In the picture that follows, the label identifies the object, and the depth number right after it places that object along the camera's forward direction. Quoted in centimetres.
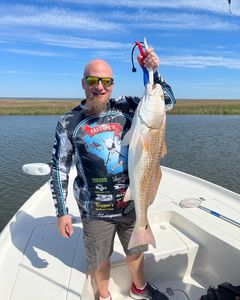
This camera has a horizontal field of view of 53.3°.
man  206
